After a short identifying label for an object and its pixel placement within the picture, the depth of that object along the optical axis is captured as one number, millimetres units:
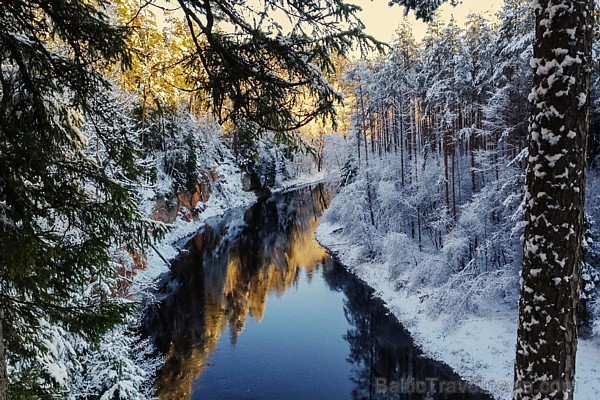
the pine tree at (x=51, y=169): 3658
